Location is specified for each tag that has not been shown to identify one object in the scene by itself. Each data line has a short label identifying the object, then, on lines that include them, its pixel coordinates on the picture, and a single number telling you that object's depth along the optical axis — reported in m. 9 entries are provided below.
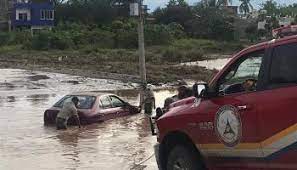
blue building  108.25
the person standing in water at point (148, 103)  27.53
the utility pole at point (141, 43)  28.67
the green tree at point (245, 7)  153.25
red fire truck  7.05
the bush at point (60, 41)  90.75
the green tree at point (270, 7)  130.75
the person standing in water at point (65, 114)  22.11
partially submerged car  23.16
